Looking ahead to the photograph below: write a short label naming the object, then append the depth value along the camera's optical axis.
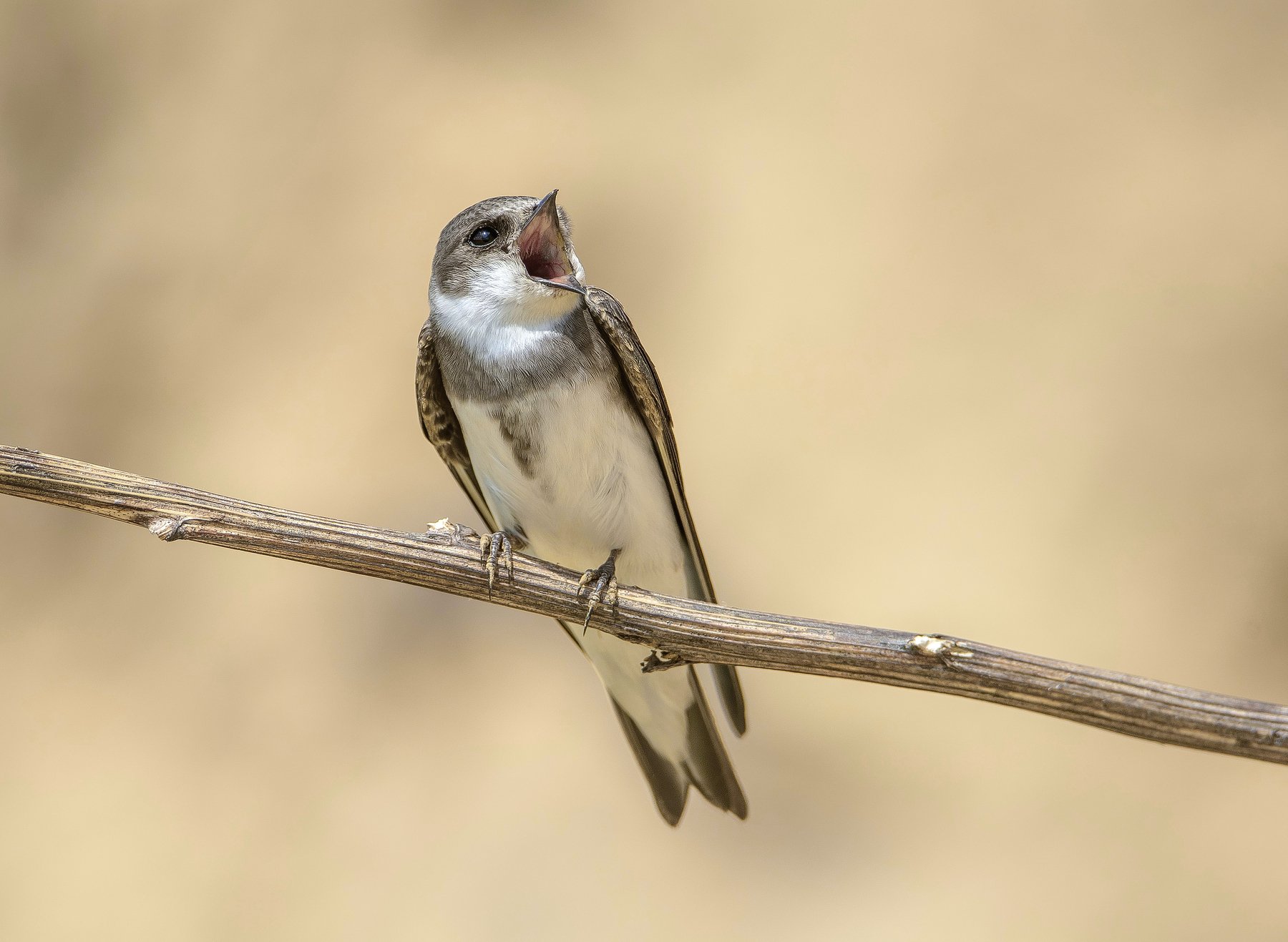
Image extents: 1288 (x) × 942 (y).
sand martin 3.37
